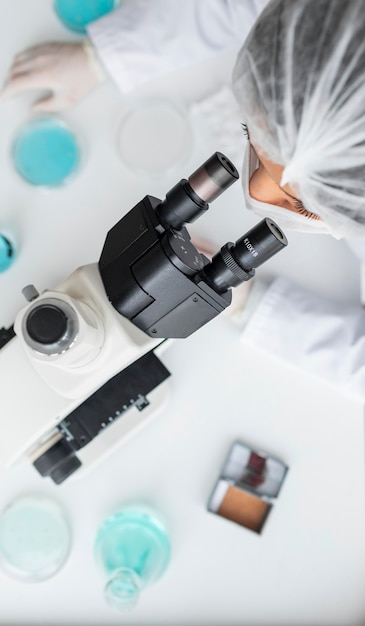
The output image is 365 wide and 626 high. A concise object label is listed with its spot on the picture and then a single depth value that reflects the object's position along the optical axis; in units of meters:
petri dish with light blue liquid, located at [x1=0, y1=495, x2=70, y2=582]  0.95
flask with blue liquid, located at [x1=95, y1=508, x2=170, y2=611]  0.96
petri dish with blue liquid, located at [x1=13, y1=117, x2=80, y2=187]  0.95
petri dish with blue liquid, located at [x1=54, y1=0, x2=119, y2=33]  0.98
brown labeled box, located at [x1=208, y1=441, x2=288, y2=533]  0.97
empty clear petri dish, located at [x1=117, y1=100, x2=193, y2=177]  0.97
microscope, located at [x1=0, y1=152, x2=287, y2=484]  0.61
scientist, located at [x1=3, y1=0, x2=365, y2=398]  0.56
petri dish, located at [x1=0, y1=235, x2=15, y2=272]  0.93
